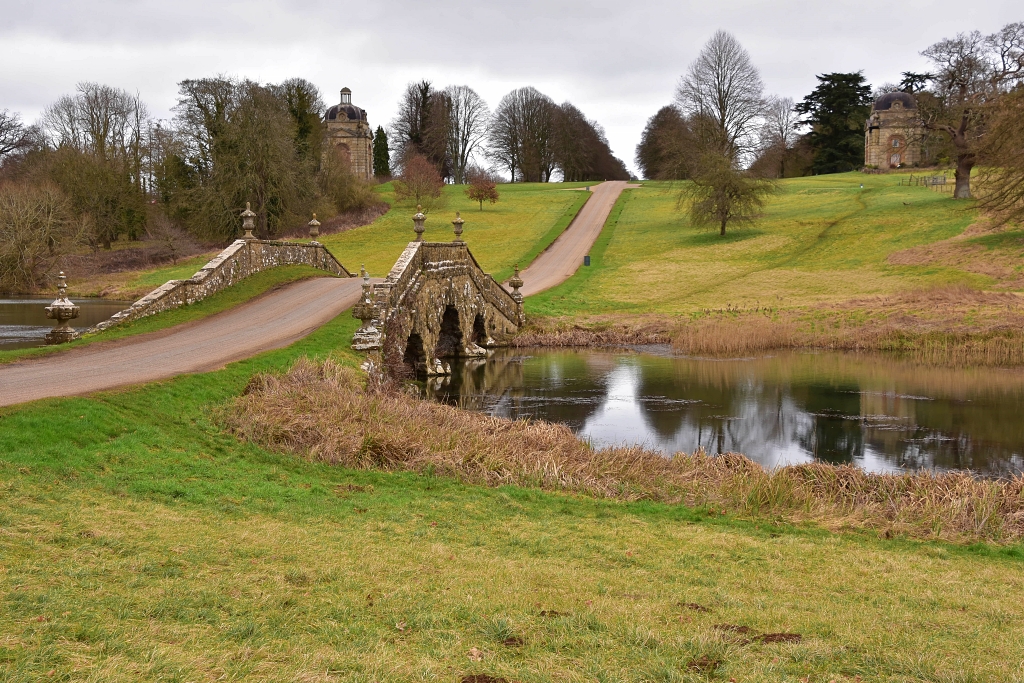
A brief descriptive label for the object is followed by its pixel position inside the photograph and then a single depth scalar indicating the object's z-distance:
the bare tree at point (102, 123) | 70.12
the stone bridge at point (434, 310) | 23.72
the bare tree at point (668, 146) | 69.50
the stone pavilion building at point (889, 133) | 87.06
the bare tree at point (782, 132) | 96.56
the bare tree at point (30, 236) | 49.62
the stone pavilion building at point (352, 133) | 93.50
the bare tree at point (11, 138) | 70.62
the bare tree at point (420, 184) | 72.50
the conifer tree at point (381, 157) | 101.31
